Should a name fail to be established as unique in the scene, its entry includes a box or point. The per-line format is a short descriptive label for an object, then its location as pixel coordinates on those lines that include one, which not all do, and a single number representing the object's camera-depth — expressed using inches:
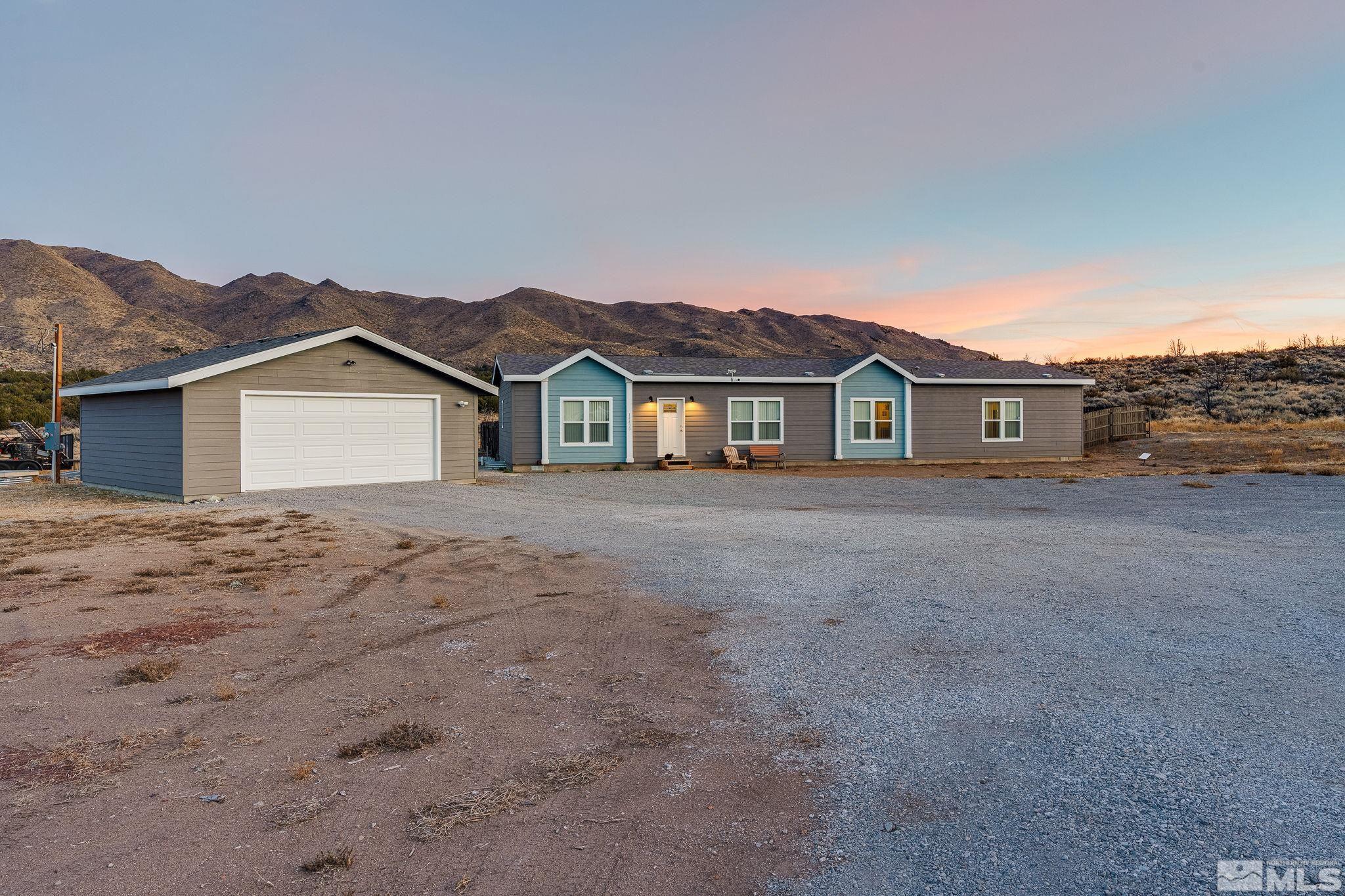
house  954.1
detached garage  609.0
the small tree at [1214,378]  1699.7
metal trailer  927.7
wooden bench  1009.5
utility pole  767.7
